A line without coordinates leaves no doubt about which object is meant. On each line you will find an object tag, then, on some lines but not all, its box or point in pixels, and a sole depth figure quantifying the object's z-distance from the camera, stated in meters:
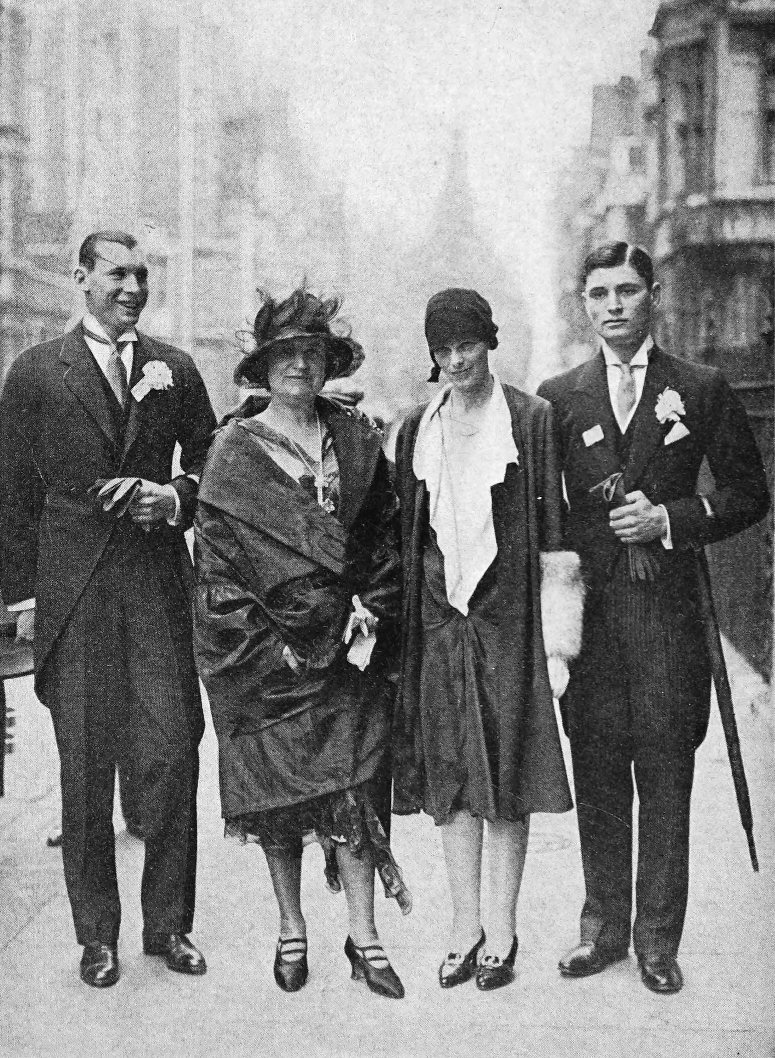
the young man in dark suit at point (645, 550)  3.18
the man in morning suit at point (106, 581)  3.30
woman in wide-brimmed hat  3.04
